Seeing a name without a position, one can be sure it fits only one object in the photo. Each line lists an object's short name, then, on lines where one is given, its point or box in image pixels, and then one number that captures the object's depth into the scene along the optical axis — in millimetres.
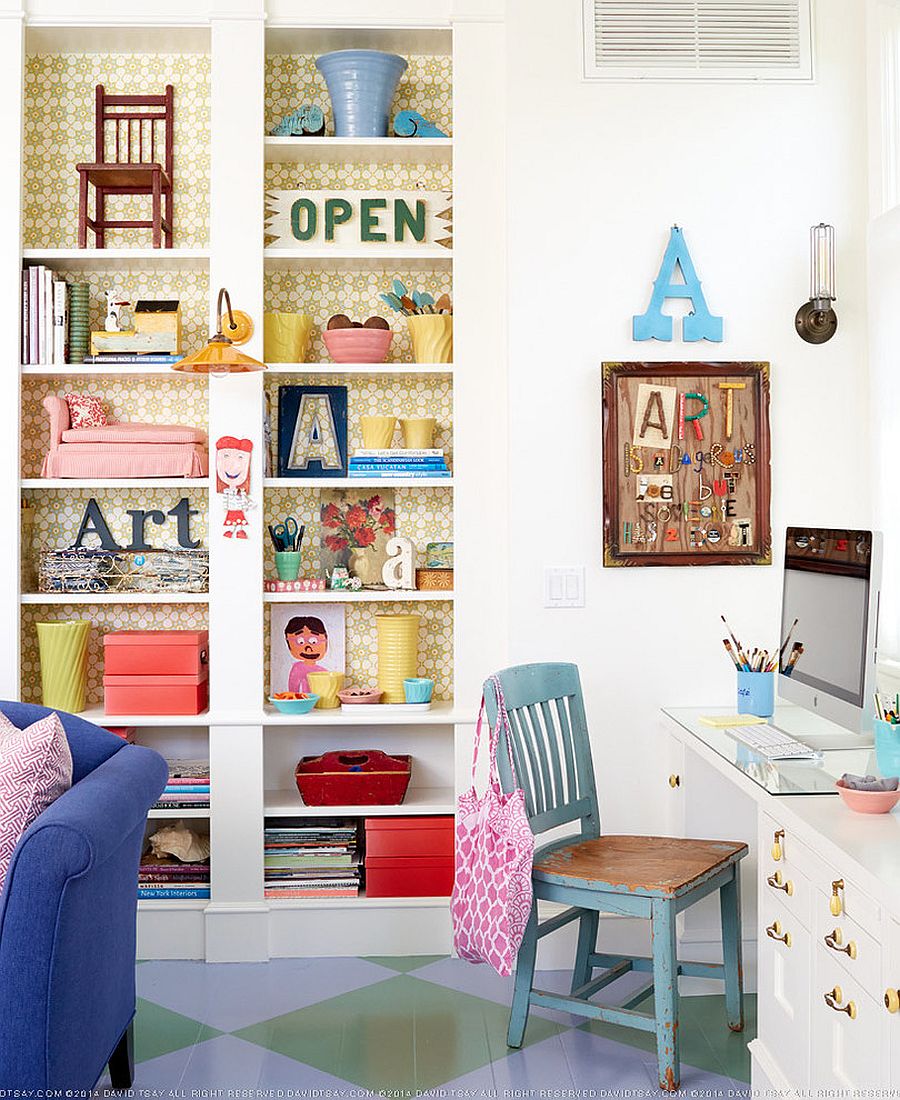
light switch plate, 3291
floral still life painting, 3701
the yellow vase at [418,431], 3551
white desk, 1756
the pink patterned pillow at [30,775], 2143
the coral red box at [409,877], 3441
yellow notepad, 2934
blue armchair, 1938
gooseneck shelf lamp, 3123
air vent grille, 3307
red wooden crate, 3439
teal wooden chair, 2533
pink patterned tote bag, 2578
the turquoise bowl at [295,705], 3398
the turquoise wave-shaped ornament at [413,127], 3561
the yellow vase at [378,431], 3541
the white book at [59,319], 3479
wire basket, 3514
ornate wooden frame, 3271
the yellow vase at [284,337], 3525
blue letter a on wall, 3270
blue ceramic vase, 3469
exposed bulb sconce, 3227
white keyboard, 2518
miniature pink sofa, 3447
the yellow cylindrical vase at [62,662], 3426
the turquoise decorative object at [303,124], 3541
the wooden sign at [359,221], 3600
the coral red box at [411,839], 3436
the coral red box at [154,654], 3406
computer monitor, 2379
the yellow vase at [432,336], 3527
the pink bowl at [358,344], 3490
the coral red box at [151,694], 3420
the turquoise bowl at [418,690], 3463
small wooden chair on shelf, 3490
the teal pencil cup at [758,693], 2996
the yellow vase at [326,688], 3576
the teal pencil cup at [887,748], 2121
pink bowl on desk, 2031
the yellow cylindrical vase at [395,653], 3555
